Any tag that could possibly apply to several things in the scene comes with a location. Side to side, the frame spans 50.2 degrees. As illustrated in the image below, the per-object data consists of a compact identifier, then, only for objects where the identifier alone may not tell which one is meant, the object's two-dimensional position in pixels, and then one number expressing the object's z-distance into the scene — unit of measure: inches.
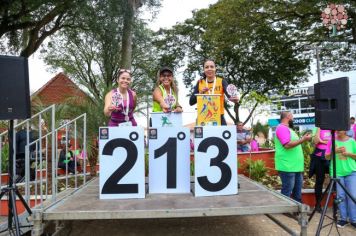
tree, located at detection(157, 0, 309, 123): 689.6
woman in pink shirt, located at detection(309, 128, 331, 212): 239.9
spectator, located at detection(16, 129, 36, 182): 298.0
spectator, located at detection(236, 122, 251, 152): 369.1
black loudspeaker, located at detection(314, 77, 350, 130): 168.2
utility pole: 688.2
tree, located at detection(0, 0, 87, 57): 369.7
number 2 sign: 162.4
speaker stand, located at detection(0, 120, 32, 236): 150.0
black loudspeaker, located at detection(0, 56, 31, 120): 154.7
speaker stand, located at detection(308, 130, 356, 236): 165.3
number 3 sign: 164.4
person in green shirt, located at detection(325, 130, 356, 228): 205.5
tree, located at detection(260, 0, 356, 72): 627.2
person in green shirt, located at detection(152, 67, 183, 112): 193.5
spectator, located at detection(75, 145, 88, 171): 329.8
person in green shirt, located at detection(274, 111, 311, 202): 216.5
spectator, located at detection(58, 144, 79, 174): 361.1
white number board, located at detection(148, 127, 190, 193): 173.3
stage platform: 136.1
